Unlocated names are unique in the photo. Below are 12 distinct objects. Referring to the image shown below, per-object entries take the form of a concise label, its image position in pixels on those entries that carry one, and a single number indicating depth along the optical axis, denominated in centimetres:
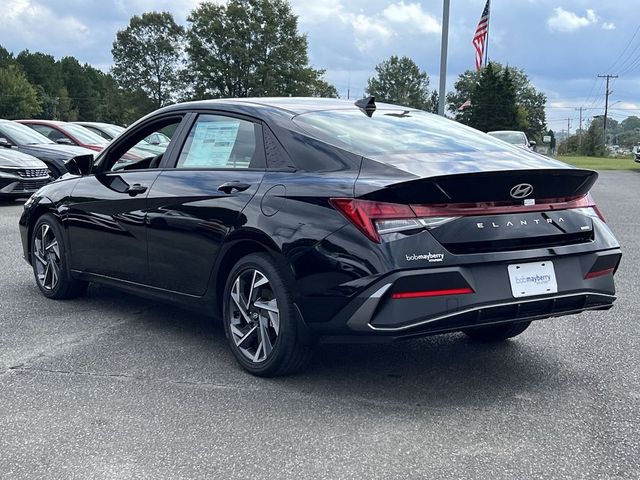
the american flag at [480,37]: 2786
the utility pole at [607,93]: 10329
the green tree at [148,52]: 7894
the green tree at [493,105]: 6016
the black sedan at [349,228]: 364
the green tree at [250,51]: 6631
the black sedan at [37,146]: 1505
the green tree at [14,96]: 8694
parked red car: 1702
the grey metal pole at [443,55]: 1944
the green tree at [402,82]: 11856
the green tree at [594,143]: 9325
